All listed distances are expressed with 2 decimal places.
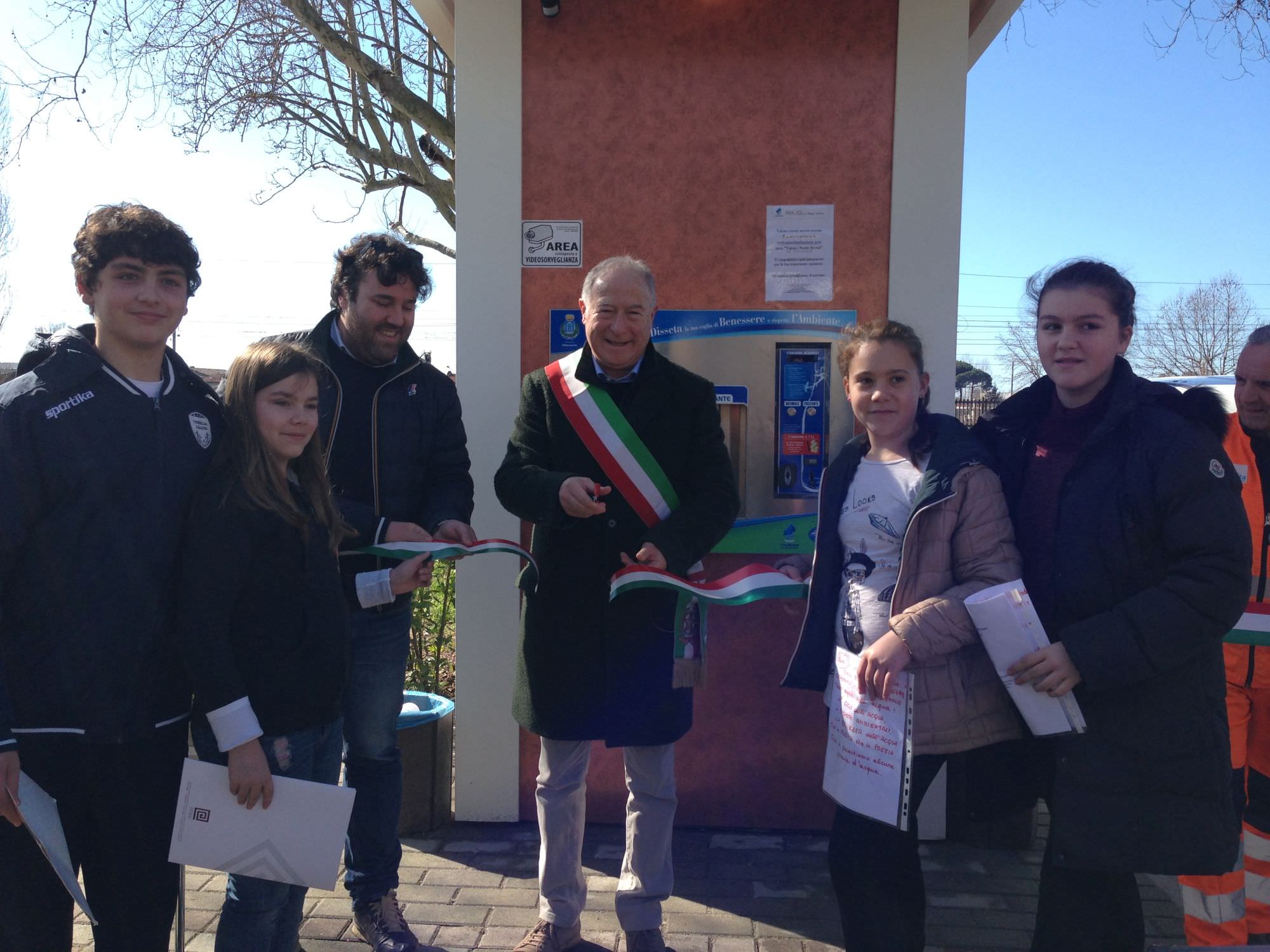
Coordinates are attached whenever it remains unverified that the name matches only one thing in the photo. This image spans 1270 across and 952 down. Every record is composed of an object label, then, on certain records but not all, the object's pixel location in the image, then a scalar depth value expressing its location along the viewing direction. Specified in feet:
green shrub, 16.17
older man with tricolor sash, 9.45
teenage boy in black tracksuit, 6.73
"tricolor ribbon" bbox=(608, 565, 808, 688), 8.74
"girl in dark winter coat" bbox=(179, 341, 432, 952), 6.97
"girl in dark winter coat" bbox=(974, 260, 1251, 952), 6.81
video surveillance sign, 12.59
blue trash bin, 12.72
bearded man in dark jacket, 9.50
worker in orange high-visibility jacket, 9.32
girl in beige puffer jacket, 7.45
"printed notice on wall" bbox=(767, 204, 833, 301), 12.38
